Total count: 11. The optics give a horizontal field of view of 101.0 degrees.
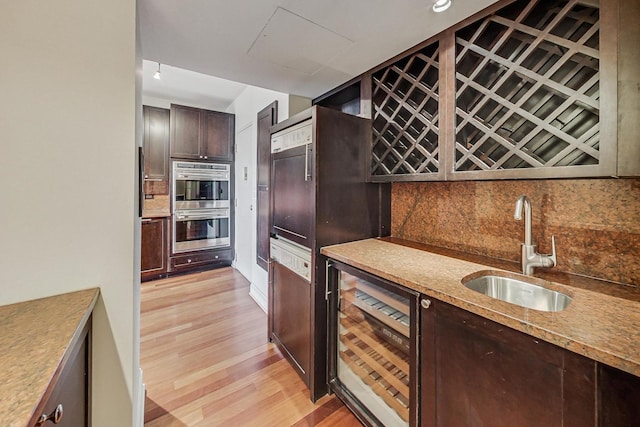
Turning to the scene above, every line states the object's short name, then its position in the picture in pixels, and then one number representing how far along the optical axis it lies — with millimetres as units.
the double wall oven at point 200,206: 3992
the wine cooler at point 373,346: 1284
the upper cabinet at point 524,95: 959
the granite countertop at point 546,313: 726
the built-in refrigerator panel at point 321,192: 1712
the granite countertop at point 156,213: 3818
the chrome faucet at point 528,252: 1252
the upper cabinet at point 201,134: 3975
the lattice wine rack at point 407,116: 1605
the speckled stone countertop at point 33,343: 552
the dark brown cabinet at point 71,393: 633
